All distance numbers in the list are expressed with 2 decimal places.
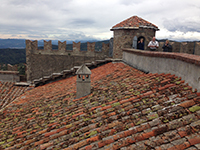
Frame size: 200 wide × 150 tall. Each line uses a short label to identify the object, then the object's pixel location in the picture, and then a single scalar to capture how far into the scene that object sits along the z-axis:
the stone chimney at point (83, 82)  6.91
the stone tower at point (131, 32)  13.87
